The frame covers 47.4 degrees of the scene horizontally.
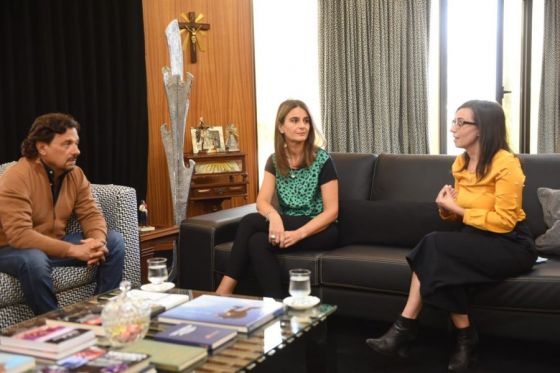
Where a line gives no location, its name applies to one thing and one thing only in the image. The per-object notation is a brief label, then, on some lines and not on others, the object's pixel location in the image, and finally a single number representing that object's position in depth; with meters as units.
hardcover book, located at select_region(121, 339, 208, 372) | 1.58
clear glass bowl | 1.68
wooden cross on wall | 4.80
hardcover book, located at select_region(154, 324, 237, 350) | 1.71
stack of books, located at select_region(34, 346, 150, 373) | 1.54
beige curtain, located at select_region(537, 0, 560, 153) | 5.26
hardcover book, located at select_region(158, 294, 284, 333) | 1.87
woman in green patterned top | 2.88
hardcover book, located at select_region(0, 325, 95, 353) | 1.67
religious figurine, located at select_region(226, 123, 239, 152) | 4.87
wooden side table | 3.46
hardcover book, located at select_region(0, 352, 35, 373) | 1.52
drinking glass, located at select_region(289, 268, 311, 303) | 2.04
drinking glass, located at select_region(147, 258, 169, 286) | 2.23
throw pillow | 2.72
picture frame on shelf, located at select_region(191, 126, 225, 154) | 4.69
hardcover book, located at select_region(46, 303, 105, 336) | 1.87
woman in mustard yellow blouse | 2.40
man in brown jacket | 2.62
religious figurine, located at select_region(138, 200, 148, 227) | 3.80
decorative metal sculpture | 4.16
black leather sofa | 2.43
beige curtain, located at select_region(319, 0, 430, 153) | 5.49
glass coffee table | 1.64
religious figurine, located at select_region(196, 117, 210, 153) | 4.70
